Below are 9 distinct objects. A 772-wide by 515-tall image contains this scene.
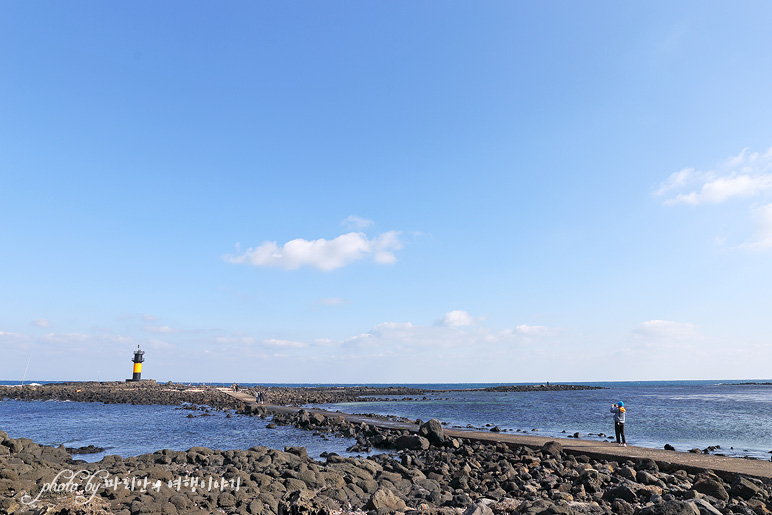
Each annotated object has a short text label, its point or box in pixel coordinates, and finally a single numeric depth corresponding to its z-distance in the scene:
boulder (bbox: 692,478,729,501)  11.24
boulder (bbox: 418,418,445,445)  20.62
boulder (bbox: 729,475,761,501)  11.46
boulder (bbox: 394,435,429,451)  20.13
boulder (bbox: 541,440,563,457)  17.20
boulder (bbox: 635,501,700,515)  8.31
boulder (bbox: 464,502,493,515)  8.89
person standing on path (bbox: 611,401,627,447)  18.22
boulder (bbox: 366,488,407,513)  10.66
